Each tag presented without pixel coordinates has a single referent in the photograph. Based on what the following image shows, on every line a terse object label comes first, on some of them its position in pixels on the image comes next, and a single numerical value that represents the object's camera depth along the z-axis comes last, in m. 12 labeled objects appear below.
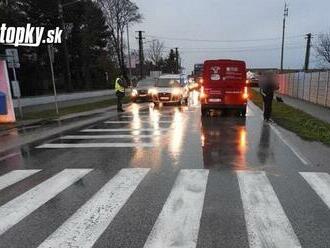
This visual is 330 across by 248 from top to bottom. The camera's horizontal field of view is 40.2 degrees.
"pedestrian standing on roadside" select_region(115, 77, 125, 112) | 24.98
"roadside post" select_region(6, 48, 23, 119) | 20.48
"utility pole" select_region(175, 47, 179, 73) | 125.96
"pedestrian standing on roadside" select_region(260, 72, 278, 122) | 17.80
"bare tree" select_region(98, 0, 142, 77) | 68.06
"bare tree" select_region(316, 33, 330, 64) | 76.06
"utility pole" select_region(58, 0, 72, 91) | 34.56
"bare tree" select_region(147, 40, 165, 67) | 127.56
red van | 20.33
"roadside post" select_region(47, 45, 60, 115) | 22.88
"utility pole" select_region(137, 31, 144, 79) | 71.81
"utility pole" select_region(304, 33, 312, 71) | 60.01
